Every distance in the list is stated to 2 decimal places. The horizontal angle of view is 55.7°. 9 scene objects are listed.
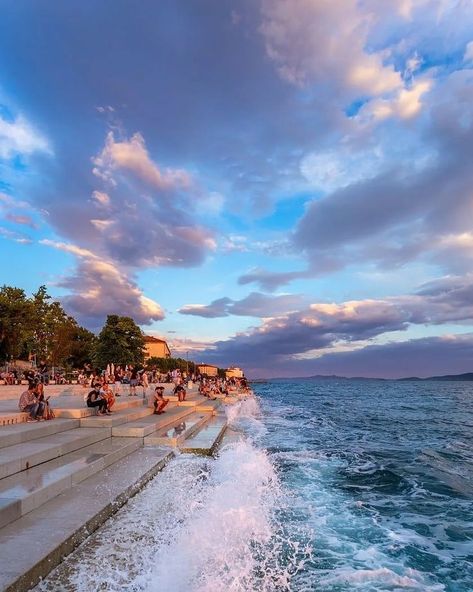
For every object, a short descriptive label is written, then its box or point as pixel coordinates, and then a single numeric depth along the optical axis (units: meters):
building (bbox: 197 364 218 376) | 185.73
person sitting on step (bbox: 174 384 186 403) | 25.91
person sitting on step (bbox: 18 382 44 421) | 12.11
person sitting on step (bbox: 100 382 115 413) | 15.03
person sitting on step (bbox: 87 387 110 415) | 14.79
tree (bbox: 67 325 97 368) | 67.00
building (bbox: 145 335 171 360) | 162.00
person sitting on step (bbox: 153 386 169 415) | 18.27
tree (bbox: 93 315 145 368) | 58.09
